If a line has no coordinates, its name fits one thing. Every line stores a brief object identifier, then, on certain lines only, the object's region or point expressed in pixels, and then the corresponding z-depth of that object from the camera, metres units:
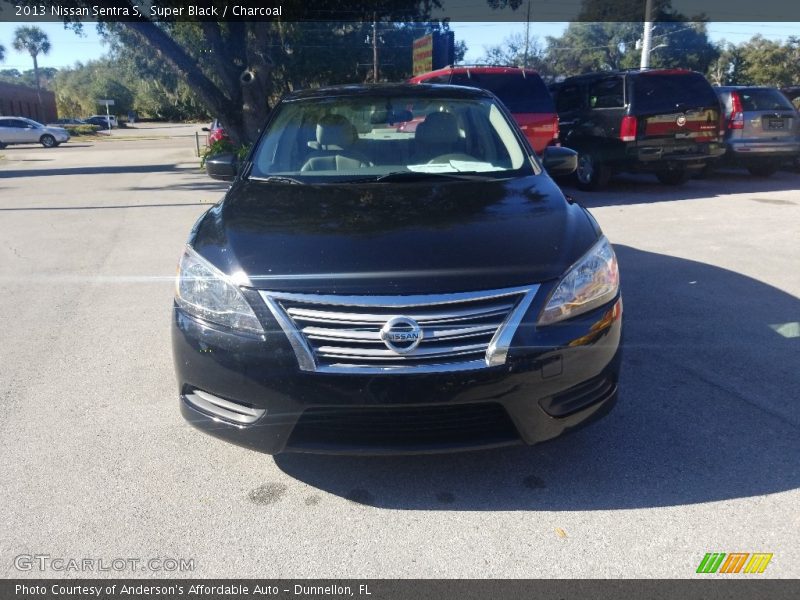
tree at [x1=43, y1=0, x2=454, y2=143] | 14.84
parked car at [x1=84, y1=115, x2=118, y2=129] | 68.94
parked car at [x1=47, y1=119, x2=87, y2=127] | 66.06
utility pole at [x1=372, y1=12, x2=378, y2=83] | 26.69
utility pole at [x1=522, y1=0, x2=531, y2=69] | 44.82
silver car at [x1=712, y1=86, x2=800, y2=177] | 11.89
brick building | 62.50
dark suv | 10.45
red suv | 10.47
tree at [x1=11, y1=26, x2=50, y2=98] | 95.75
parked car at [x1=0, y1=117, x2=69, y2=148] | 36.97
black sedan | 2.48
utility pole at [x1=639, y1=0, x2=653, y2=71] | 22.12
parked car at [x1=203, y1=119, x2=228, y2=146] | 20.09
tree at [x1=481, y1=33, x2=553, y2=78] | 52.75
